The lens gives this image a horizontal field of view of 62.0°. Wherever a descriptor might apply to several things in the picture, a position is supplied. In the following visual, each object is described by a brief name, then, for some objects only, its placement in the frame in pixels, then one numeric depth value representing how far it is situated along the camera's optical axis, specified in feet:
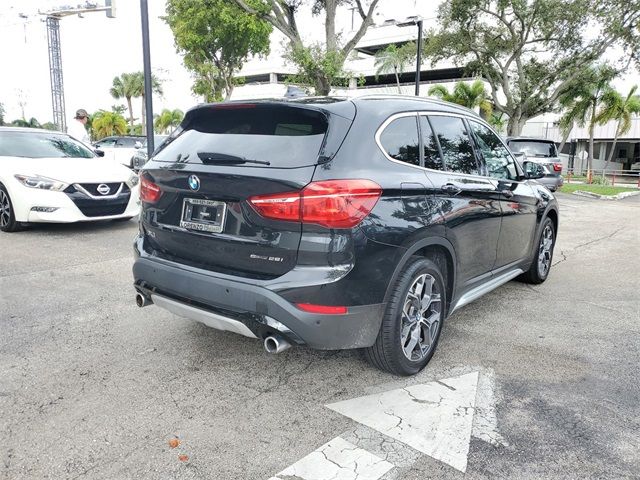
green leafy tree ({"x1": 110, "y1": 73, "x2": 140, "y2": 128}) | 185.88
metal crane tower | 135.64
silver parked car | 50.67
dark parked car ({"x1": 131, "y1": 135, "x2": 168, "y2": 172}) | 58.03
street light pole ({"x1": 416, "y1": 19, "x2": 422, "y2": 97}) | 61.09
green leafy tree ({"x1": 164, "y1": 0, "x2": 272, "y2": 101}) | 73.92
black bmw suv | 9.11
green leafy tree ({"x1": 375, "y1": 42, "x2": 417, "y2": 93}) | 98.87
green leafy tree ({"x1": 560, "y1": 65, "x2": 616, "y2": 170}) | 70.95
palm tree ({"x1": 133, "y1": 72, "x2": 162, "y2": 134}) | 175.81
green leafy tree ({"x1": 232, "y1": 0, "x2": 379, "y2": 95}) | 47.34
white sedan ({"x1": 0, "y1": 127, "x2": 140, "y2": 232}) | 23.71
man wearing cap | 37.58
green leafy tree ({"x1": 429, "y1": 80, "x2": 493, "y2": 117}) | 98.68
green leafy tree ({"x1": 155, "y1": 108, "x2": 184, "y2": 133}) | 201.77
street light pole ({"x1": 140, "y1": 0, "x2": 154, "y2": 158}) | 30.83
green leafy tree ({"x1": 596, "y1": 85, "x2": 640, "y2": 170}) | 82.17
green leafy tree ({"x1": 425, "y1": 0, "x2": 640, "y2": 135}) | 63.31
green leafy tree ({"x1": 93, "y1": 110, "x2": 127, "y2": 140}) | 170.09
